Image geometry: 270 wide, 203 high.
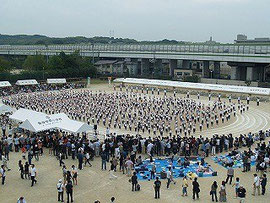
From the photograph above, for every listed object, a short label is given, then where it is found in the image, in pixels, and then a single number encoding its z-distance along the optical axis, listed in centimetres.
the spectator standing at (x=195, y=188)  1307
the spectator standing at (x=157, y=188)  1320
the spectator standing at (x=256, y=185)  1358
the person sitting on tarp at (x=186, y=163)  1702
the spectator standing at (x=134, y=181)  1401
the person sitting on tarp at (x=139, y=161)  1700
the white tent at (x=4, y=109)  2703
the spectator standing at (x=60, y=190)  1288
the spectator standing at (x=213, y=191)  1280
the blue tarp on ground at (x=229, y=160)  1722
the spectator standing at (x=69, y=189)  1279
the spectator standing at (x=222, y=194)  1286
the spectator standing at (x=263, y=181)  1356
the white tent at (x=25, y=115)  2147
